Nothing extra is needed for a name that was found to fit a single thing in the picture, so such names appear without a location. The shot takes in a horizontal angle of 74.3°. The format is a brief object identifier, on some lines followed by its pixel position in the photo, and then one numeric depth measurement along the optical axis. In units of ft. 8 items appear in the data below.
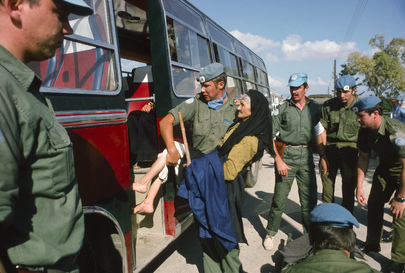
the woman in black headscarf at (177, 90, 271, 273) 7.00
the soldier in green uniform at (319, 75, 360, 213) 11.63
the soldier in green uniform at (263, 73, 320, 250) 11.37
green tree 128.77
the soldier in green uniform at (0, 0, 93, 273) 2.60
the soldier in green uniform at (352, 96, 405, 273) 8.75
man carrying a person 8.23
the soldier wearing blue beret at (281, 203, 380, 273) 4.26
